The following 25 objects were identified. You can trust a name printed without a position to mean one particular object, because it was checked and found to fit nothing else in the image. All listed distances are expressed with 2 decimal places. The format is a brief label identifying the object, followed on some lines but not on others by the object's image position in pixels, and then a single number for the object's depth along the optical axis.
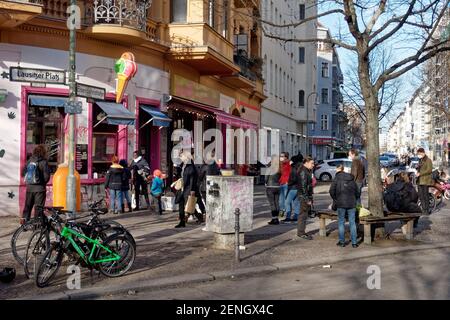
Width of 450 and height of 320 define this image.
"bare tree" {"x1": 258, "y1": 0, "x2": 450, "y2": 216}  11.62
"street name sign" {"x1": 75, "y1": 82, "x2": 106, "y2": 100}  9.60
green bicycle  7.22
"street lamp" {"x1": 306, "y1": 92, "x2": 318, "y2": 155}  49.26
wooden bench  10.80
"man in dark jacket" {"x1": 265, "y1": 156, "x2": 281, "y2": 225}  13.84
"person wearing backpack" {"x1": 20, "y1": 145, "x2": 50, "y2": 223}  11.49
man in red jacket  15.19
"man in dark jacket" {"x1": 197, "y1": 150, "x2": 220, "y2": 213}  14.20
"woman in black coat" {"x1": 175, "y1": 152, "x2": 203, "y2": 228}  12.85
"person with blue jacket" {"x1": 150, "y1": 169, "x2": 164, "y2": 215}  15.27
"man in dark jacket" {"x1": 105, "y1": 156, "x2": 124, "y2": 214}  15.30
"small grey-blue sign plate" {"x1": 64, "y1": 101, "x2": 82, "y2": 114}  9.34
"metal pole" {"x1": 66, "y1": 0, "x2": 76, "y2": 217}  9.12
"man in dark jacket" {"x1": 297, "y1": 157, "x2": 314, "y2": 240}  11.43
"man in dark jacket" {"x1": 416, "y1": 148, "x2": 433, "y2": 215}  16.70
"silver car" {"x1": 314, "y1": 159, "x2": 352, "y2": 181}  38.16
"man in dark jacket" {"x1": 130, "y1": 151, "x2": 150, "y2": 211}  16.42
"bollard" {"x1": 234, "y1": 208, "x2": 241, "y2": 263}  8.83
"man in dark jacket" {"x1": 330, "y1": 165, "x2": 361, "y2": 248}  10.41
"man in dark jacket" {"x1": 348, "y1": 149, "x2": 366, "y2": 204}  16.16
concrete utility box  9.95
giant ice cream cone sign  15.79
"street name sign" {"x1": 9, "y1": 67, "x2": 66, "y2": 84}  9.26
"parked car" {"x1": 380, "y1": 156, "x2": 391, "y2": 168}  57.19
